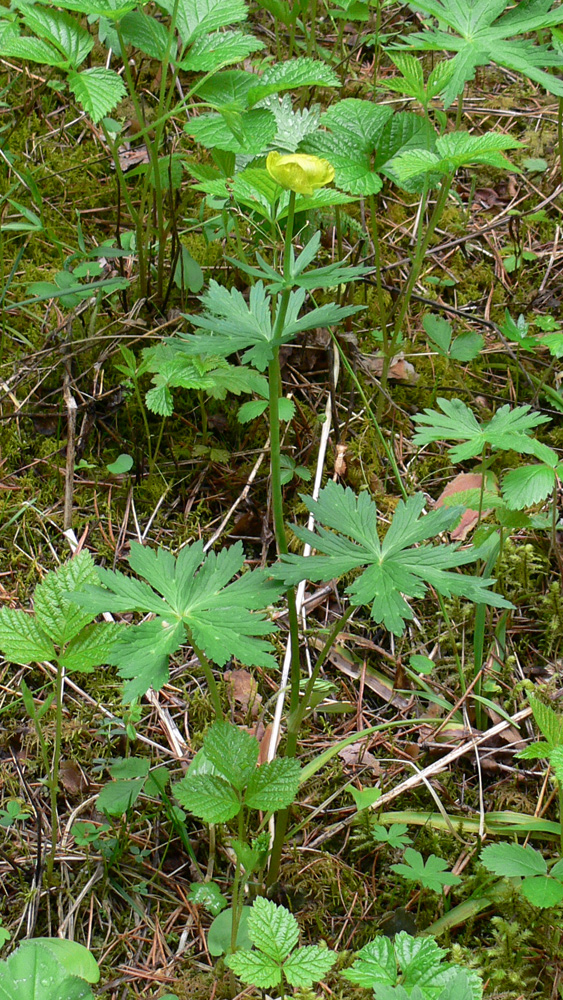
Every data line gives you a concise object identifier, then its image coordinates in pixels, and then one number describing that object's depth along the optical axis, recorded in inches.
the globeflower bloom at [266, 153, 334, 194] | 39.3
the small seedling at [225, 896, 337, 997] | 40.2
